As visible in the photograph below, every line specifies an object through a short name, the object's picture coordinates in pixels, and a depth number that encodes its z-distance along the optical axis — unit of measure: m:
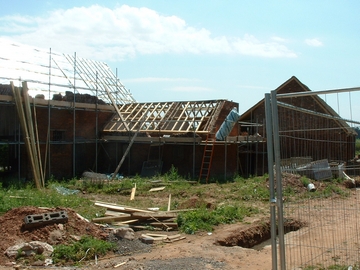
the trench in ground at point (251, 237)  9.55
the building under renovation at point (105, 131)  18.78
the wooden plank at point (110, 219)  10.18
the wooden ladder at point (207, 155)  19.98
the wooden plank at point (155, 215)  10.48
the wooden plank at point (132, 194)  15.09
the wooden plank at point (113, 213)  10.79
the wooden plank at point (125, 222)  10.18
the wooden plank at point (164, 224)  10.22
